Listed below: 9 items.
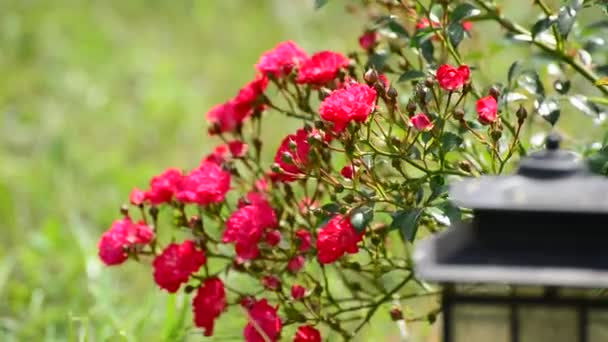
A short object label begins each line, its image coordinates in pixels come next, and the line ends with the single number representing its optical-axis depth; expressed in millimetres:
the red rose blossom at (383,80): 4185
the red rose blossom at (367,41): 5010
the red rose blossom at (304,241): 4684
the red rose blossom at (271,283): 4562
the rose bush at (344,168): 4137
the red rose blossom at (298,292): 4566
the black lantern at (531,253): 2863
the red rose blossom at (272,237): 4547
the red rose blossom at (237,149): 4895
